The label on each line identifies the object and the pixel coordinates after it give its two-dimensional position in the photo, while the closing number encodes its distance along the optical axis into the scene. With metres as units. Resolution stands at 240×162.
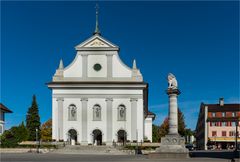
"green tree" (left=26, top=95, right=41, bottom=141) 58.69
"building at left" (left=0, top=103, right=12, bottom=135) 49.78
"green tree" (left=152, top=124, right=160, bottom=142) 60.91
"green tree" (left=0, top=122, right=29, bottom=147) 40.19
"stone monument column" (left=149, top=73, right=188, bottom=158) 24.93
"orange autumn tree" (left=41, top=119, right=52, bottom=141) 65.78
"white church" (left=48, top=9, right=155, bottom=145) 45.30
